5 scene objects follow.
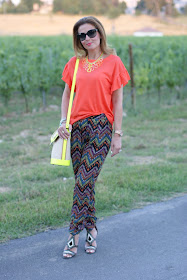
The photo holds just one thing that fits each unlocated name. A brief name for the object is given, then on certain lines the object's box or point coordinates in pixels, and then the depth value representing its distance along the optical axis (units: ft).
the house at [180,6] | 244.50
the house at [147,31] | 213.87
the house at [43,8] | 239.62
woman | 11.46
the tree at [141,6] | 239.54
